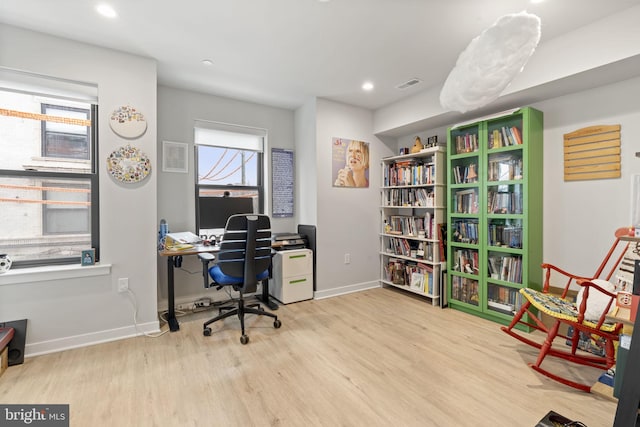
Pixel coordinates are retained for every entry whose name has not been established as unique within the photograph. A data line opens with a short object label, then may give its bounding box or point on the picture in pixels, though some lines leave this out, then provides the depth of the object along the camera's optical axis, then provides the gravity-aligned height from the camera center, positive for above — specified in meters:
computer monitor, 3.11 +0.01
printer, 3.40 -0.38
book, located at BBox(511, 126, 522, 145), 2.68 +0.75
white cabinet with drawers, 3.35 -0.79
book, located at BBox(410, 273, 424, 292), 3.48 -0.89
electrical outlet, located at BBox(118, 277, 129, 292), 2.48 -0.65
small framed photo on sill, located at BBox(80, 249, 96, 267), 2.35 -0.40
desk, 2.58 -0.59
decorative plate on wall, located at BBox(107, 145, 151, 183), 2.43 +0.42
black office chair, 2.48 -0.42
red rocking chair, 1.80 -0.73
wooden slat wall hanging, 2.31 +0.51
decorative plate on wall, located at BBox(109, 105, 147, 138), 2.43 +0.79
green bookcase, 2.63 +0.00
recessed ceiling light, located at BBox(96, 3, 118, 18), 1.92 +1.41
